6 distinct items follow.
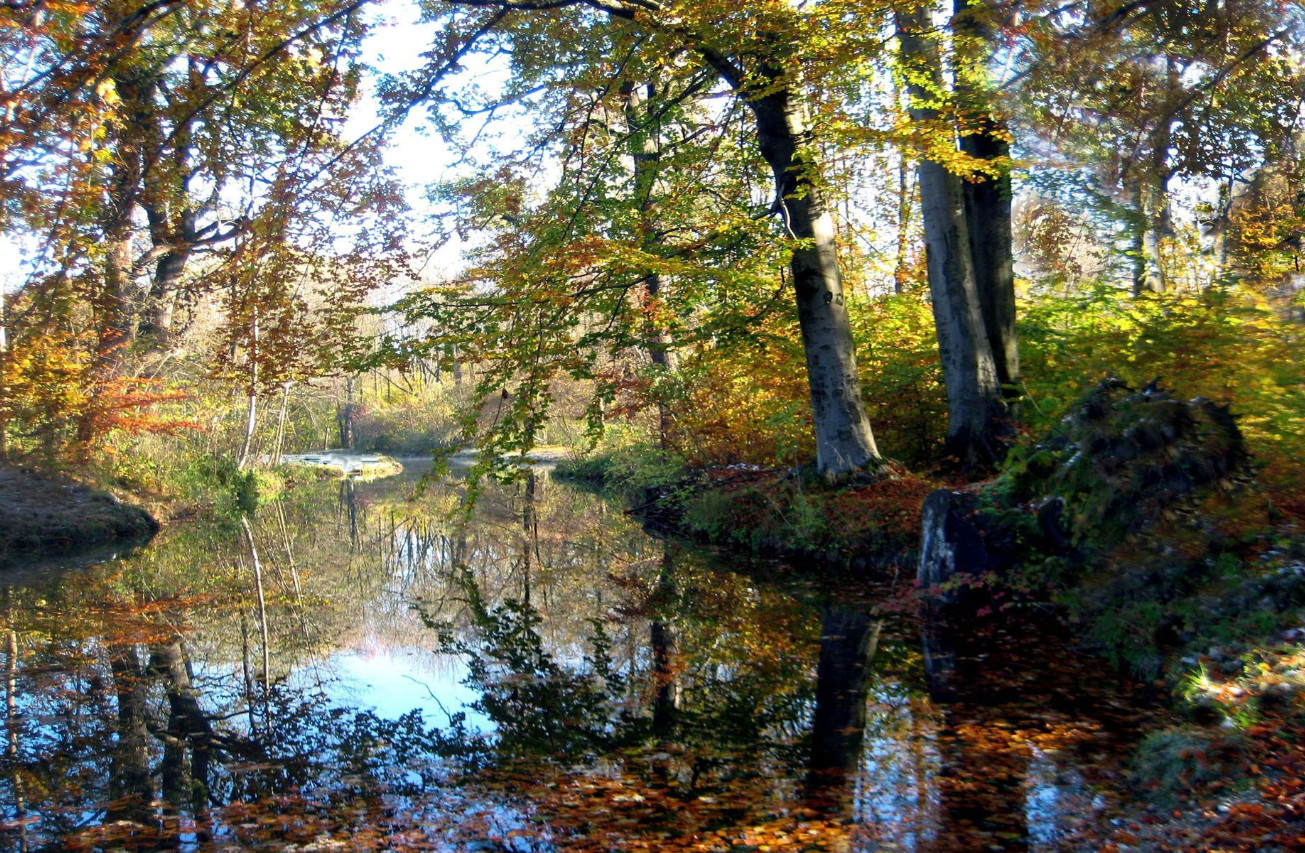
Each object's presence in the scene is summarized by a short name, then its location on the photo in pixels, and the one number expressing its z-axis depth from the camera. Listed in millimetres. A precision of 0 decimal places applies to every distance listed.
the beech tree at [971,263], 9148
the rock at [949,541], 7770
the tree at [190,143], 5547
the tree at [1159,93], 7309
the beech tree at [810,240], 9297
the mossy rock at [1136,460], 6172
